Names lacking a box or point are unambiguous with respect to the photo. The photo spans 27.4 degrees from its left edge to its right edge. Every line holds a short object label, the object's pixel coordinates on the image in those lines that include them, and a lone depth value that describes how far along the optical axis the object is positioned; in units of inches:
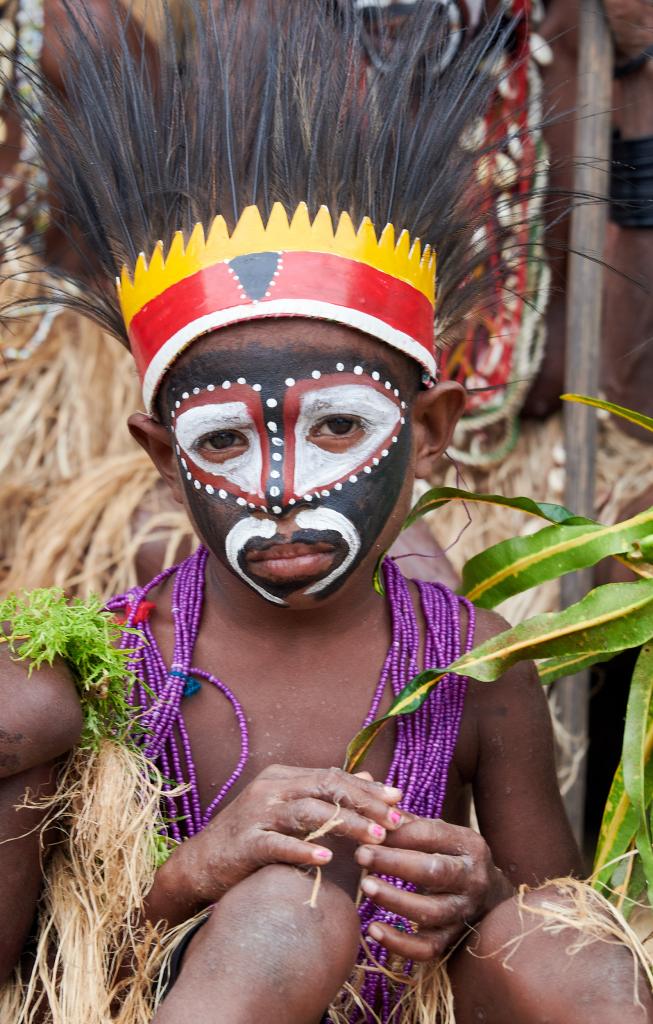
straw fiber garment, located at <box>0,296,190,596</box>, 136.0
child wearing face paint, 73.0
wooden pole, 116.9
